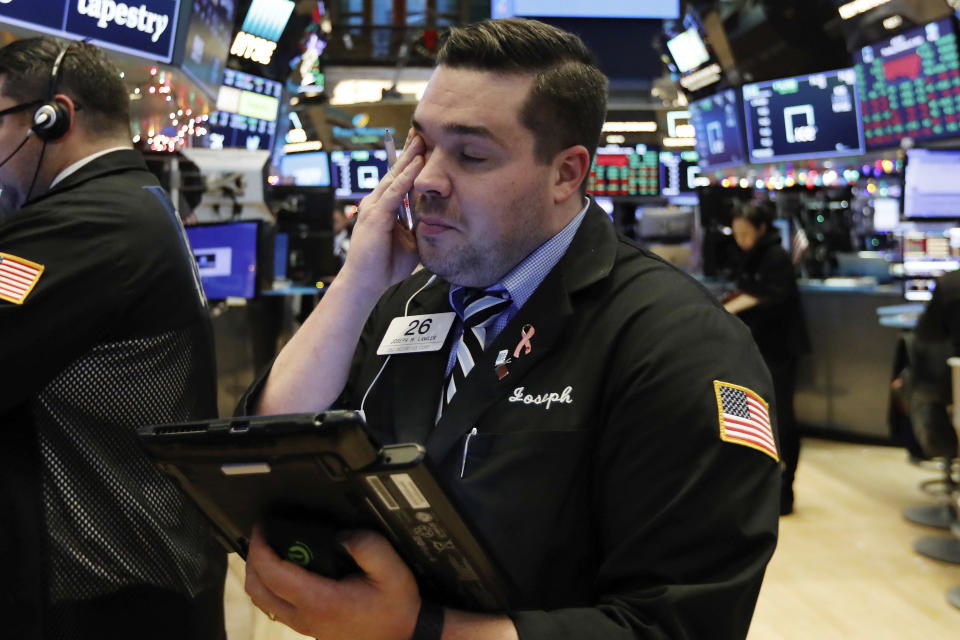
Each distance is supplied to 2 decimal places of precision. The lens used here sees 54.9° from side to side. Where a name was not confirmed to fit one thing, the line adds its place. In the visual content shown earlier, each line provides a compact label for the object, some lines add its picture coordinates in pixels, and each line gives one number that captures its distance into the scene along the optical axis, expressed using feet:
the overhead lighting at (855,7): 22.80
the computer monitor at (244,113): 25.46
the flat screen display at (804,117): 24.20
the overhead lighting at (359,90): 53.31
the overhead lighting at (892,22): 21.76
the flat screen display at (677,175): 38.60
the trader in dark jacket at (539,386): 3.55
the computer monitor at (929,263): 20.31
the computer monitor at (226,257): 14.57
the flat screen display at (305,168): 35.99
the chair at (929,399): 14.49
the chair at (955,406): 13.01
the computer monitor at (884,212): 34.99
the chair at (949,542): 13.40
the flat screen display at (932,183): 18.65
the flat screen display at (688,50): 30.37
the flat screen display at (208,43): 15.11
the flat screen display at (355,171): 35.78
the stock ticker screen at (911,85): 20.18
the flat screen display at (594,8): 21.83
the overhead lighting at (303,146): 42.99
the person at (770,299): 18.83
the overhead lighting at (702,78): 29.84
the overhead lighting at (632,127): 45.50
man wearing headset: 5.49
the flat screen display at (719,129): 27.76
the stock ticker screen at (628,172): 37.76
